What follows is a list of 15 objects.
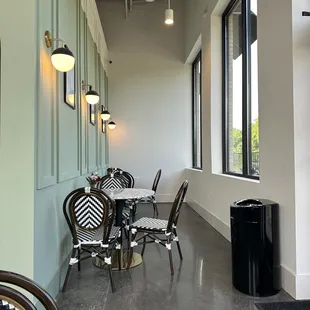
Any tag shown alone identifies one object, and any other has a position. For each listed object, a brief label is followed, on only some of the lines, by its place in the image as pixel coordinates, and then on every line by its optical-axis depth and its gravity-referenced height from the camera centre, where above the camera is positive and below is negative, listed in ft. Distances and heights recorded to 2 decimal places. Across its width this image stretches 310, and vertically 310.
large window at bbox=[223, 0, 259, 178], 12.01 +3.21
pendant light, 17.52 +8.59
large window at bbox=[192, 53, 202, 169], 23.68 +4.02
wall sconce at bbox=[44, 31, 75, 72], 7.50 +2.61
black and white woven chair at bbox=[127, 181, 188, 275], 9.62 -2.33
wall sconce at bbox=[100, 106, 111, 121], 18.89 +2.90
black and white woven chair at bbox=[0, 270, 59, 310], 2.63 -1.23
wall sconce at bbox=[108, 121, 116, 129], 22.19 +2.66
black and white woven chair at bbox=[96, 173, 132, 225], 15.74 -1.22
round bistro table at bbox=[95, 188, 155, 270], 10.58 -1.71
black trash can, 8.15 -2.57
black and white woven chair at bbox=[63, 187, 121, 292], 8.57 -1.64
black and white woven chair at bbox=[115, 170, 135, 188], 17.70 -1.13
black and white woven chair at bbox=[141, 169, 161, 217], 18.46 -2.51
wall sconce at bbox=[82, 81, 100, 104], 12.55 +2.73
